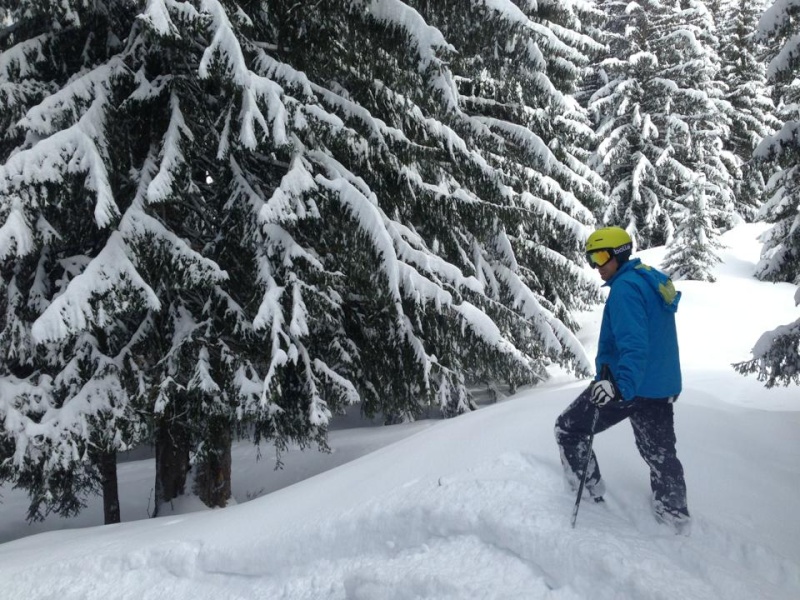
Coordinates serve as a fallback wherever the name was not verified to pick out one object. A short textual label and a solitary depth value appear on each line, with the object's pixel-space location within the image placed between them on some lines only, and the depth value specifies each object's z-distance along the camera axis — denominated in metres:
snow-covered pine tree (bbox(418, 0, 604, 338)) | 6.73
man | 3.35
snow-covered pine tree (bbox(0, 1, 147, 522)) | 4.91
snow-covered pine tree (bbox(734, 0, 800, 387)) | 5.53
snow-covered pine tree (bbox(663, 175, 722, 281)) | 17.75
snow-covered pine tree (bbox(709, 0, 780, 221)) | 26.66
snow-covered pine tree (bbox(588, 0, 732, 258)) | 22.84
